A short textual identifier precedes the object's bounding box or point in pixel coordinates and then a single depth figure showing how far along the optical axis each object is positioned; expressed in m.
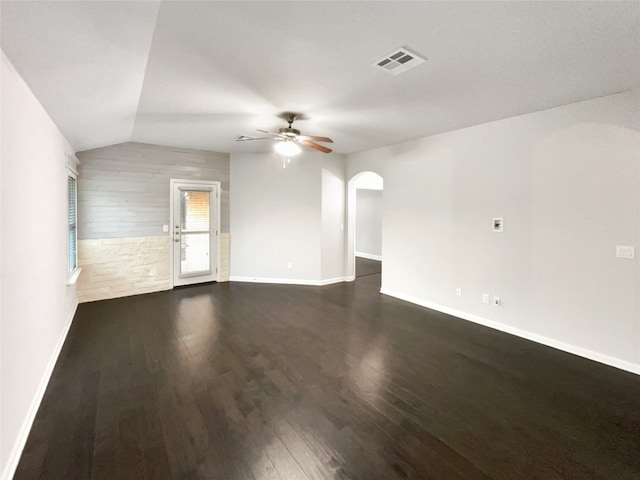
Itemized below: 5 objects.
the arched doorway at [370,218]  6.56
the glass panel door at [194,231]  5.77
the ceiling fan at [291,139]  3.64
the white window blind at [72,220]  4.30
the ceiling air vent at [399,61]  2.22
